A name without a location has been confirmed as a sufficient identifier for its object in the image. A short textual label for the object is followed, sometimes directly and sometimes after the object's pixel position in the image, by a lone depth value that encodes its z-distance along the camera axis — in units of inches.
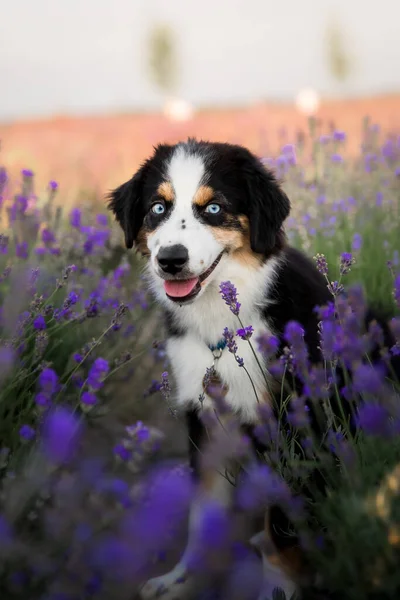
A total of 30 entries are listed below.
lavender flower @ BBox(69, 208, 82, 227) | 63.2
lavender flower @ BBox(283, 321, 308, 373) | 45.5
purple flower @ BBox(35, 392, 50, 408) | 45.6
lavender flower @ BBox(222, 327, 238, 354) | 47.8
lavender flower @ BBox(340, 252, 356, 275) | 48.0
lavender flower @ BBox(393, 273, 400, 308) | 45.5
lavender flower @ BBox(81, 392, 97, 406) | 46.1
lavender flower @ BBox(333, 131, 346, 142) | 70.1
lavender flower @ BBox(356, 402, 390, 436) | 41.1
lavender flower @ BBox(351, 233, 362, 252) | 61.2
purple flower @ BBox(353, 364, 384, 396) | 41.7
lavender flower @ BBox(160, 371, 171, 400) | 48.3
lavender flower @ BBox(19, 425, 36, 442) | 46.6
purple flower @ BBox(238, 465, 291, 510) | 41.2
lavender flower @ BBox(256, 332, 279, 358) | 45.0
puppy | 53.2
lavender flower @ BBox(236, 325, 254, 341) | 47.4
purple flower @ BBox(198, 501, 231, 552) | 37.4
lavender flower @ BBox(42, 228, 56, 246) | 61.6
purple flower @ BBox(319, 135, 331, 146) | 72.8
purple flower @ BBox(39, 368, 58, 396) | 45.2
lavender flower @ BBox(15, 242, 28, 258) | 60.3
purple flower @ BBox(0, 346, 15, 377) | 43.5
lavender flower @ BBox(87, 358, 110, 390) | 46.6
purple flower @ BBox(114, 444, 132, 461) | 45.2
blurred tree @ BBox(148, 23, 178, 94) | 970.4
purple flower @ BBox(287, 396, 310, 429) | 43.7
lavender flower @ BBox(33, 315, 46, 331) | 51.8
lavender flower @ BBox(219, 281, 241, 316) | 47.6
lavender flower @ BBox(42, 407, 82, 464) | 38.7
